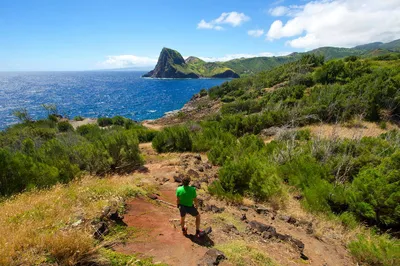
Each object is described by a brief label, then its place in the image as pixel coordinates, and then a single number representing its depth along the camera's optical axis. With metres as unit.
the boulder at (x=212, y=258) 4.69
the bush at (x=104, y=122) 46.10
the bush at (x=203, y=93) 72.75
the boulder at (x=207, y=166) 13.09
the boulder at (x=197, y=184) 10.06
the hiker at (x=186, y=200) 5.93
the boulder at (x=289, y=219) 7.84
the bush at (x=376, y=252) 5.51
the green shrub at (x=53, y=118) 48.64
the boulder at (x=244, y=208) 8.37
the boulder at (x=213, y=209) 7.81
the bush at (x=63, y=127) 39.78
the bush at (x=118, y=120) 45.08
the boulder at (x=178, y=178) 10.52
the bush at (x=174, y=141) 17.86
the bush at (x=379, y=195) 7.53
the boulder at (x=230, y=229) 6.47
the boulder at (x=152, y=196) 7.81
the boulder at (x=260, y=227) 6.66
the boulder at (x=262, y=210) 8.30
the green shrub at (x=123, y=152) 13.73
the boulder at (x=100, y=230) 4.94
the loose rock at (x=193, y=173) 11.50
